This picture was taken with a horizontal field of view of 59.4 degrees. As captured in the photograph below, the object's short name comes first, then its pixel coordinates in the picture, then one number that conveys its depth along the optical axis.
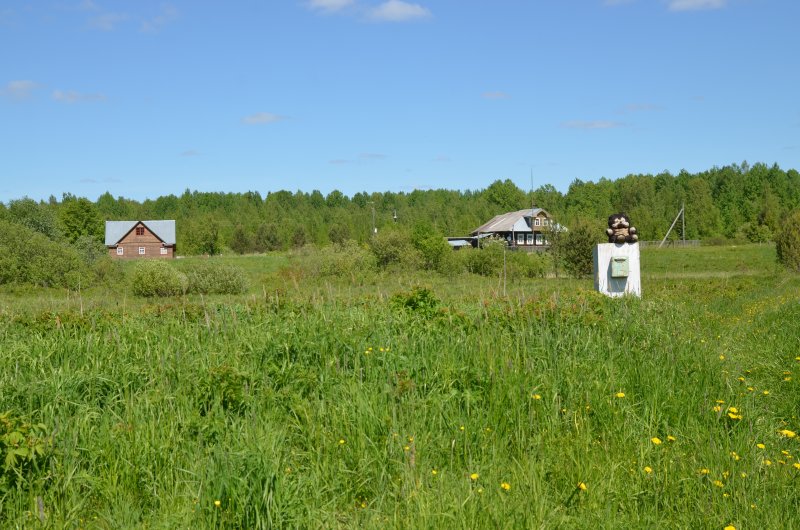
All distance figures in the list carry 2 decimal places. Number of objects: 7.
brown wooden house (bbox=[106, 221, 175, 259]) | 76.25
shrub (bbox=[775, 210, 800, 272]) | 31.06
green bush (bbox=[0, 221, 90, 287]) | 41.12
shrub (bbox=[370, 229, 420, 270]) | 44.72
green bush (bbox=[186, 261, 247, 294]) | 37.72
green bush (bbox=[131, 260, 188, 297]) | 35.75
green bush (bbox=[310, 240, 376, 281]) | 40.62
